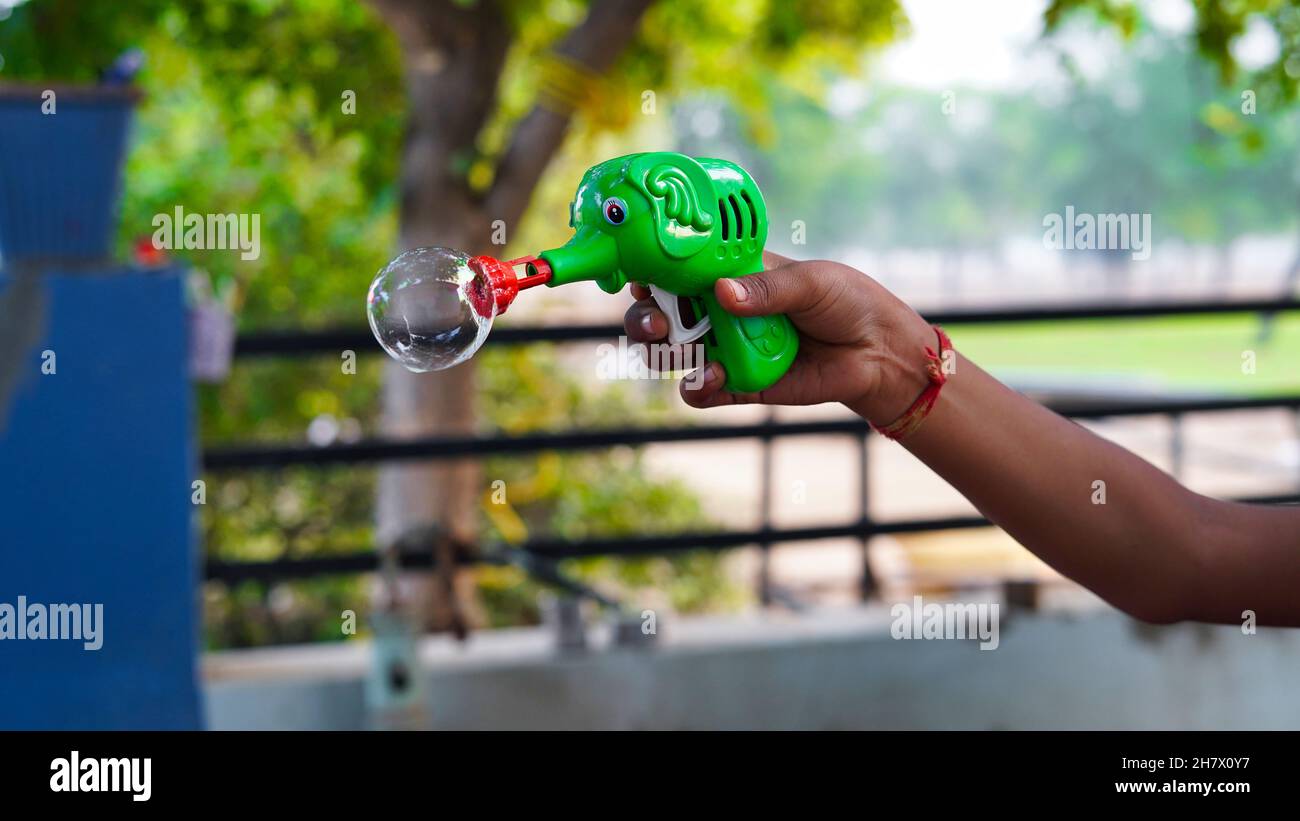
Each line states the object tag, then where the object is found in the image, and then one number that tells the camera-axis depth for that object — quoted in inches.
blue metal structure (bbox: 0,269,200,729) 58.1
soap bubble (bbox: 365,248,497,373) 29.1
